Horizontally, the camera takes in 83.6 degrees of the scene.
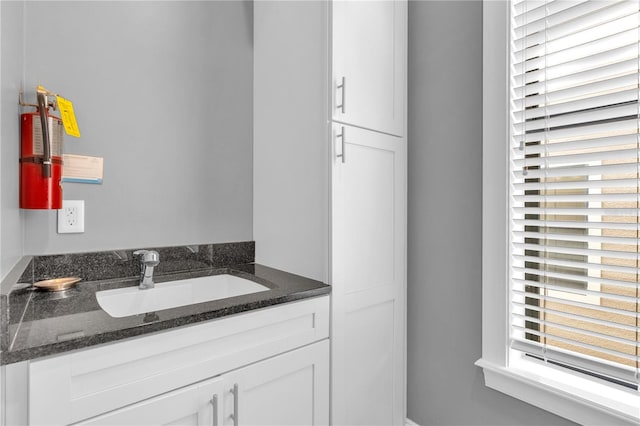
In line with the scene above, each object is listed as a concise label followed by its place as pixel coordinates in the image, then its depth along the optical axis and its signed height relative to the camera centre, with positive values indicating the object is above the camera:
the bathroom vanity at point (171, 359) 0.75 -0.38
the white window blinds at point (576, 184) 1.10 +0.10
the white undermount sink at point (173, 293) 1.18 -0.30
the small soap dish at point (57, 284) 1.10 -0.23
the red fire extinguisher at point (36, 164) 1.07 +0.14
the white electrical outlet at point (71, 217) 1.23 -0.02
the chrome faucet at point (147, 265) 1.23 -0.19
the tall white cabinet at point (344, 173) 1.31 +0.16
